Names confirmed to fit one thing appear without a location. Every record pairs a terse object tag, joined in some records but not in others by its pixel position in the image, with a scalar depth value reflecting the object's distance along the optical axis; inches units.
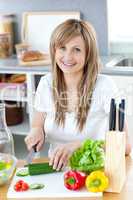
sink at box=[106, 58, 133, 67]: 135.0
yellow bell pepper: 61.4
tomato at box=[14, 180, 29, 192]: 63.3
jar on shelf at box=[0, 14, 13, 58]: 152.2
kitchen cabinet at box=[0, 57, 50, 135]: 131.0
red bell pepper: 62.3
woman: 84.6
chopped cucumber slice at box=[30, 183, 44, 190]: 63.5
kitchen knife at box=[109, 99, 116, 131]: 60.6
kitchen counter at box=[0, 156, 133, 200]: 61.0
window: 141.2
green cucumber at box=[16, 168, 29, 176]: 67.9
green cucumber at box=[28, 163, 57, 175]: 67.0
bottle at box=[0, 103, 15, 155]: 70.3
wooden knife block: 60.7
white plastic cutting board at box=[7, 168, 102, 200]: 61.3
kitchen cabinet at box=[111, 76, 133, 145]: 121.6
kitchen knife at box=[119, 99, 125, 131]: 60.4
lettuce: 65.0
